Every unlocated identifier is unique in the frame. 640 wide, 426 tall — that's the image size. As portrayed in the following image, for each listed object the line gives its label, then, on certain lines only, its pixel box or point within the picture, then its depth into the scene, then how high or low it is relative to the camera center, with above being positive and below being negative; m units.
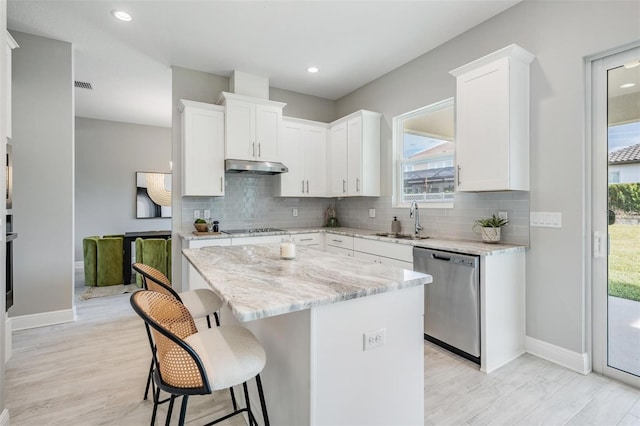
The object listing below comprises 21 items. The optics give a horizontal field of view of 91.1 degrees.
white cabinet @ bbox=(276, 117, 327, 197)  4.45 +0.78
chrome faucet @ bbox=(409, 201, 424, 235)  3.66 -0.03
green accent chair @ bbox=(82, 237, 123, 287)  4.91 -0.77
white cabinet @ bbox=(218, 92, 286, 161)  3.91 +1.09
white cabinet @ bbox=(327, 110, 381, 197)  4.20 +0.78
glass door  2.18 -0.04
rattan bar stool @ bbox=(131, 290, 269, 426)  1.15 -0.58
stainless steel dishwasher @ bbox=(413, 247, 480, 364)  2.47 -0.75
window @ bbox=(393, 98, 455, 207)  3.51 +0.66
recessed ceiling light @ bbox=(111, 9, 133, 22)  2.88 +1.84
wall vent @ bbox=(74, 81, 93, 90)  4.60 +1.91
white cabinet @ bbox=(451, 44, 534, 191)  2.54 +0.77
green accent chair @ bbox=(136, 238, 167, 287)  4.80 -0.61
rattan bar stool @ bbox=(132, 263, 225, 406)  1.75 -0.55
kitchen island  1.23 -0.56
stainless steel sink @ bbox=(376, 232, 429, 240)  3.49 -0.29
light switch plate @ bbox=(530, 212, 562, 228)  2.49 -0.07
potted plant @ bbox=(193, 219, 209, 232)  3.79 -0.17
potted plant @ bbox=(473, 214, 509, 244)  2.77 -0.15
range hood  3.85 +0.57
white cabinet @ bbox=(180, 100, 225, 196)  3.75 +0.77
